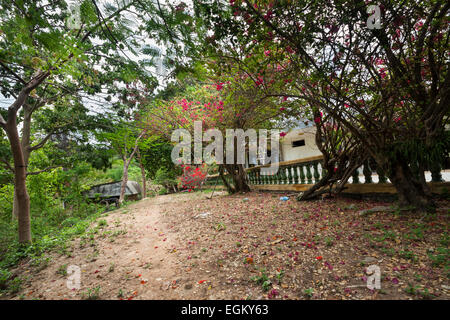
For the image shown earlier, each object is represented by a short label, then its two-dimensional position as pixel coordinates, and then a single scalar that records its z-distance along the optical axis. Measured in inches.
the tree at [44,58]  76.7
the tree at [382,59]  91.8
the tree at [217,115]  204.8
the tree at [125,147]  366.0
